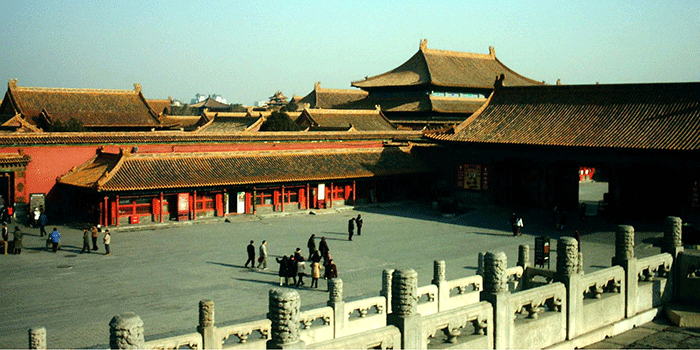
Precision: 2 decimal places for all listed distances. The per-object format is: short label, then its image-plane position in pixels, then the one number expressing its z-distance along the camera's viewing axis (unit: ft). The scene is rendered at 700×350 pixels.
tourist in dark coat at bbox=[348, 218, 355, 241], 106.93
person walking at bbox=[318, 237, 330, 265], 82.79
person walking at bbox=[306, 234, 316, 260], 88.79
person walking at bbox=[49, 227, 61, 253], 95.91
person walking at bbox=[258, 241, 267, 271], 85.46
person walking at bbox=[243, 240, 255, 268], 86.48
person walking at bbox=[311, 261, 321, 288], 76.07
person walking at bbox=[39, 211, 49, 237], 109.09
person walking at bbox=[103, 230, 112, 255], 95.71
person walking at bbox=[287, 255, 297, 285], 77.25
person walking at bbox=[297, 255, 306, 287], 77.51
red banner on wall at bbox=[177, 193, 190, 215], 122.83
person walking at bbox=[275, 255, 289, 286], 77.05
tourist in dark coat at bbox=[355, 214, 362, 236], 111.87
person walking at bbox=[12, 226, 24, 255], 94.94
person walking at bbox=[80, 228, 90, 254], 96.05
